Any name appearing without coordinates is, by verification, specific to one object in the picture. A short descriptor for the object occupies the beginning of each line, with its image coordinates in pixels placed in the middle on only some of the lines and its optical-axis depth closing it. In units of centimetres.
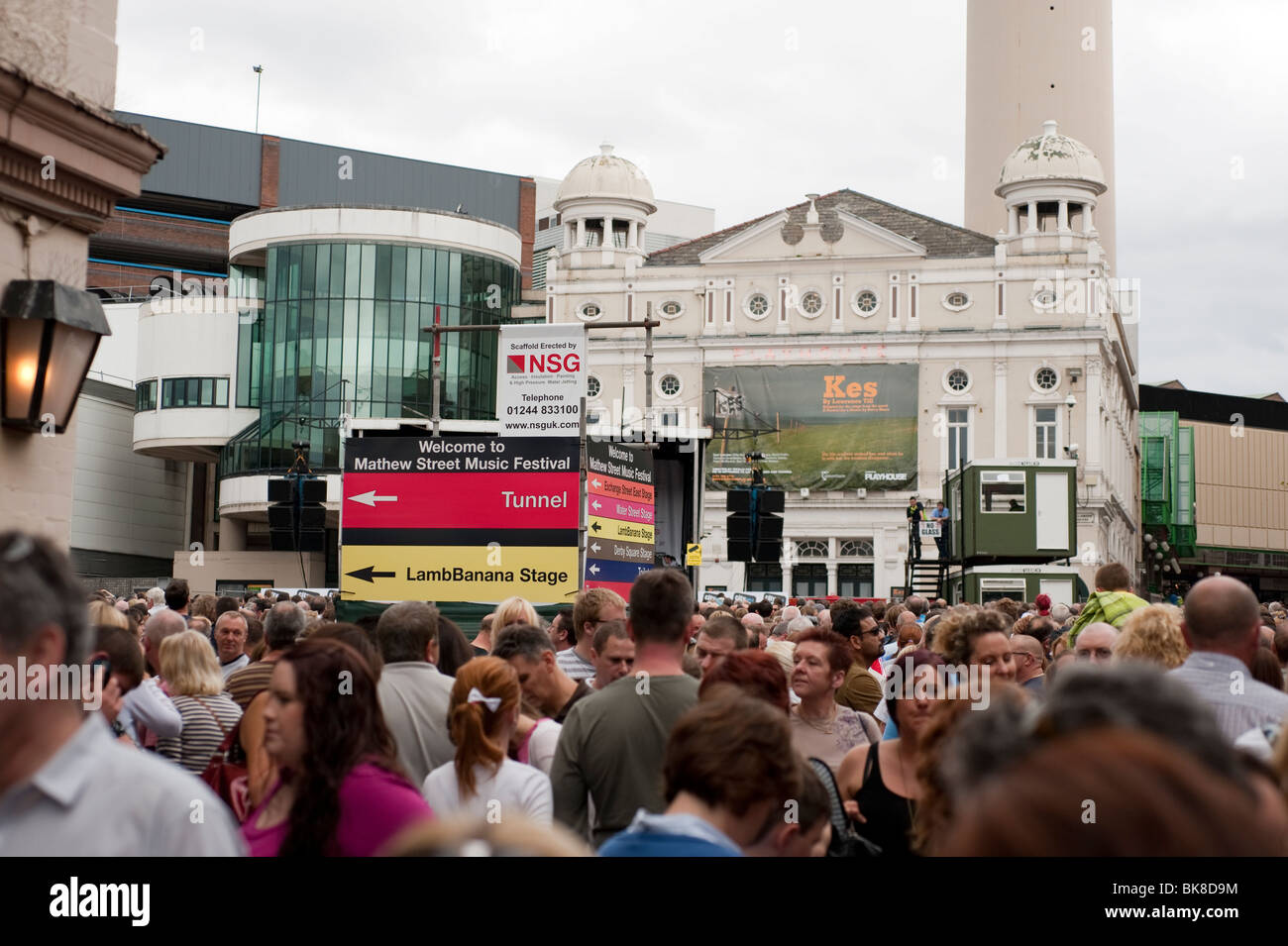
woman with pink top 385
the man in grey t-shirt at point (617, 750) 545
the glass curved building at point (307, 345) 6531
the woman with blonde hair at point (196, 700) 691
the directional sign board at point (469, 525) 1692
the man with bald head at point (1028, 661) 831
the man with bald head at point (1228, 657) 541
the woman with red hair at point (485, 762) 522
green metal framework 9198
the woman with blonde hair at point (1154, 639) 656
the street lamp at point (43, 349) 679
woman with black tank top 524
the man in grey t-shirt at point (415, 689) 629
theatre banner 6456
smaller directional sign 1741
